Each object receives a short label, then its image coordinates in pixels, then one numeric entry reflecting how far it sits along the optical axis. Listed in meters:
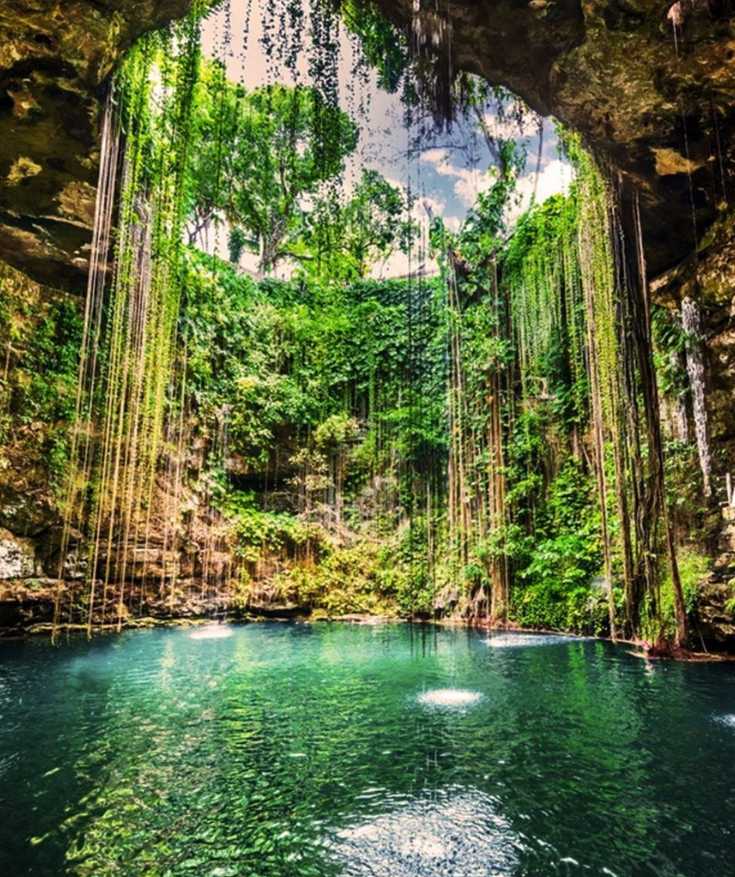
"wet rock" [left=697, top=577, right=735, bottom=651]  6.19
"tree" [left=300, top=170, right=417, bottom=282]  13.97
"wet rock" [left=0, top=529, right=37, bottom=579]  8.41
